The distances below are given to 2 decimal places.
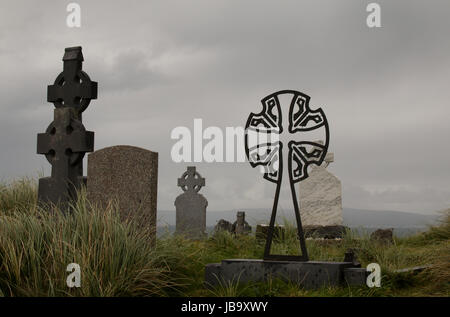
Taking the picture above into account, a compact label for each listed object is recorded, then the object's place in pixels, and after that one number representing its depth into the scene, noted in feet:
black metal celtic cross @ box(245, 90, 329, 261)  24.02
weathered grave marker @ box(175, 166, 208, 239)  48.55
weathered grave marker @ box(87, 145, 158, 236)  27.12
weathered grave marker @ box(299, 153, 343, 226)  46.57
